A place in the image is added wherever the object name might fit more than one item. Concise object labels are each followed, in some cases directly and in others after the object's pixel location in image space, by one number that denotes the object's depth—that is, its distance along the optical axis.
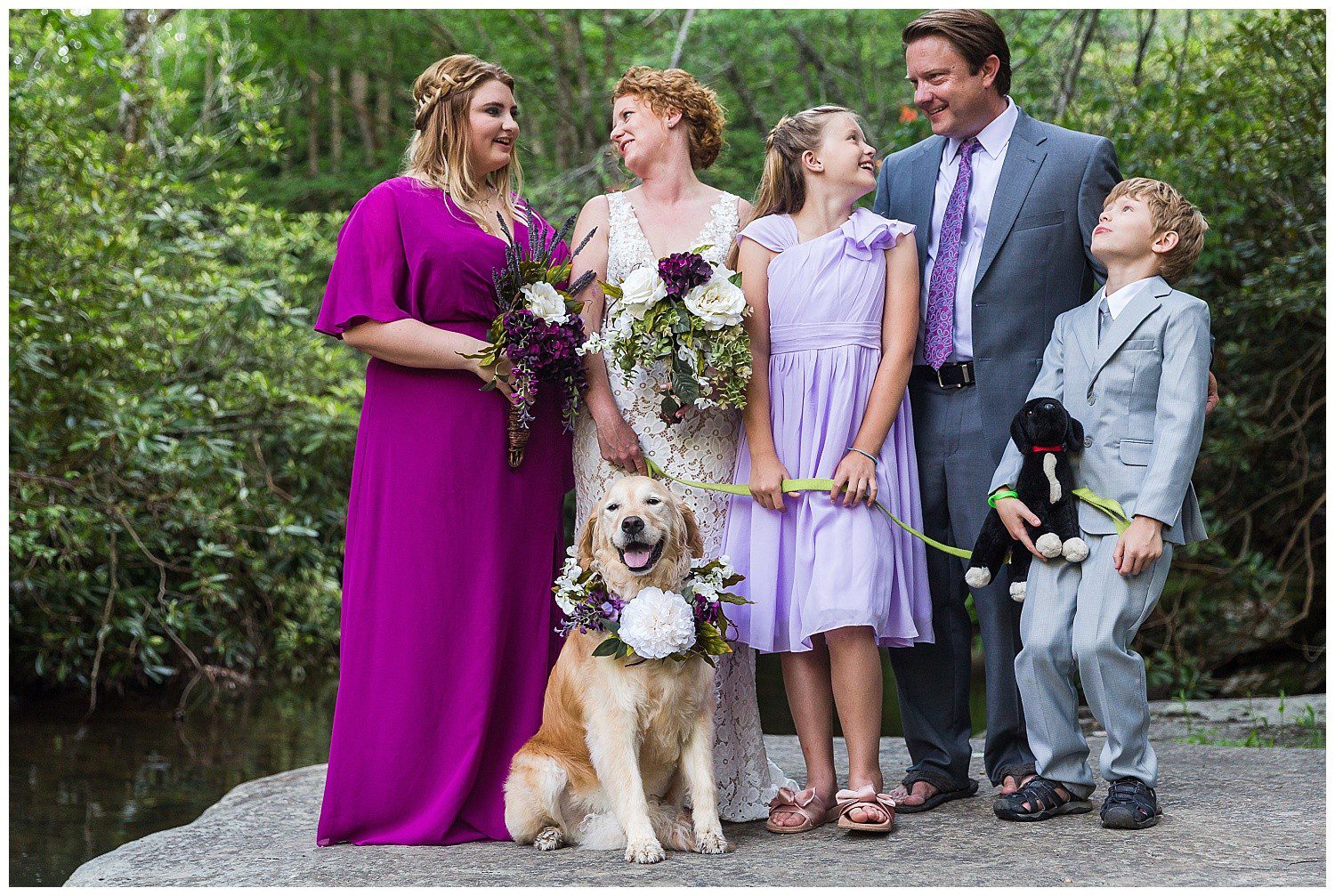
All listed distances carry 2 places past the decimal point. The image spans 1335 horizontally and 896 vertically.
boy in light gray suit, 3.69
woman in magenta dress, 4.09
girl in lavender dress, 3.89
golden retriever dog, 3.61
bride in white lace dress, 4.16
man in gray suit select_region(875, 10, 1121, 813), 4.13
